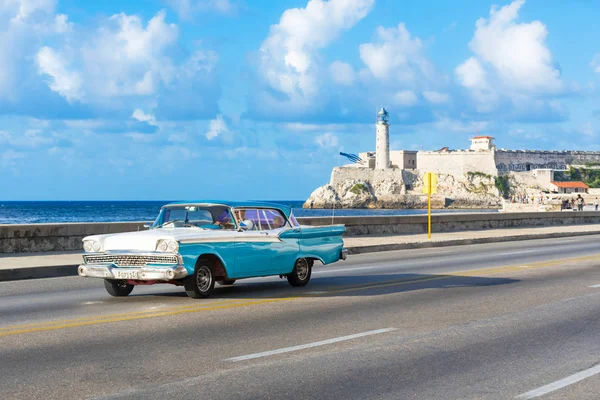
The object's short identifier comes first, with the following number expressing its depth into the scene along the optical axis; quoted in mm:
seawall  21781
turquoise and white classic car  12234
